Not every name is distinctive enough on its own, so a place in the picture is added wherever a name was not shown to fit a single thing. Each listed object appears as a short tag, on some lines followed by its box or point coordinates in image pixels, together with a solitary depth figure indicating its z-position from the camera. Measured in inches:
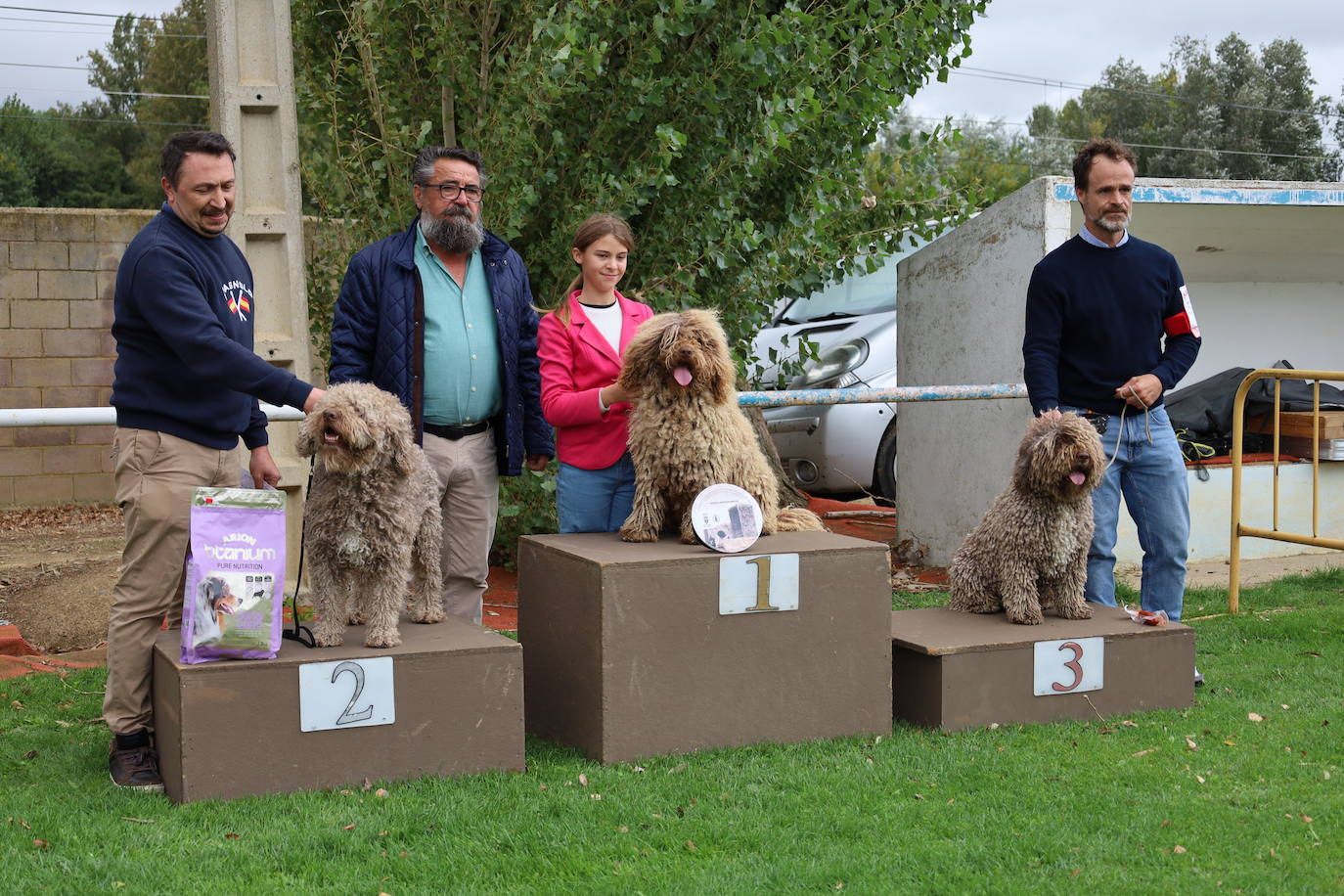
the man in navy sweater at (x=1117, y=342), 193.9
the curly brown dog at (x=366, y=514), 146.6
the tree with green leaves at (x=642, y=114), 268.7
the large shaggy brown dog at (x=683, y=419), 164.1
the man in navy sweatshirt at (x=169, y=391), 149.0
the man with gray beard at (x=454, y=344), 175.5
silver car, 398.0
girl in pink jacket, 179.0
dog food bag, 143.5
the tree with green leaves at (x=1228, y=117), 1604.3
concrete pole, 263.1
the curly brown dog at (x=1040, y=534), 175.6
